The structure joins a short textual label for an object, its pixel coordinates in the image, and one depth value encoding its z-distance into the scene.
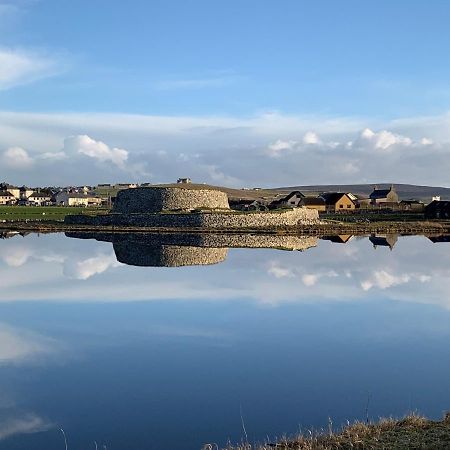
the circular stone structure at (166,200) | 50.56
